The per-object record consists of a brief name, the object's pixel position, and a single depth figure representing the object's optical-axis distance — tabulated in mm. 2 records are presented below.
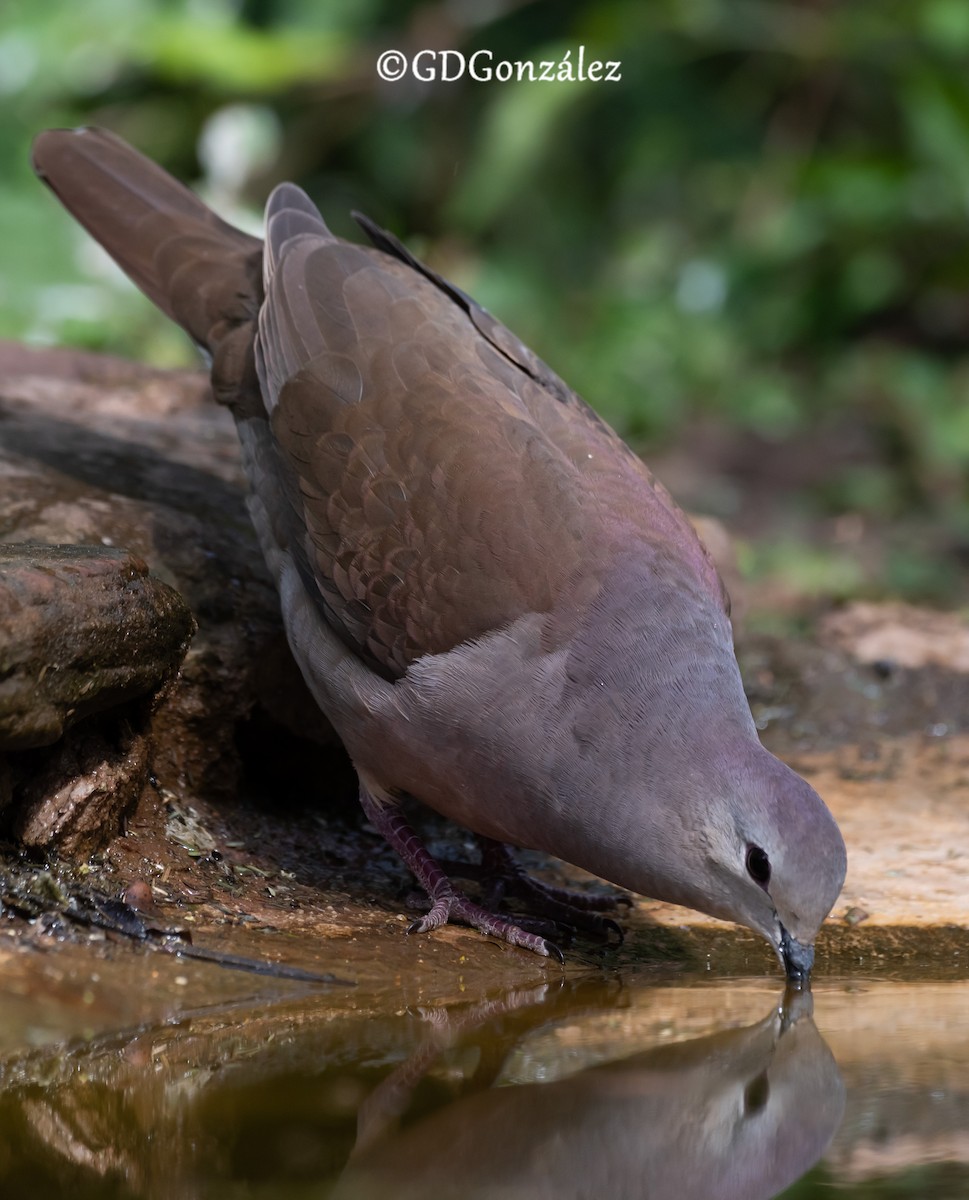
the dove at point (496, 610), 6562
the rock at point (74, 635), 6031
